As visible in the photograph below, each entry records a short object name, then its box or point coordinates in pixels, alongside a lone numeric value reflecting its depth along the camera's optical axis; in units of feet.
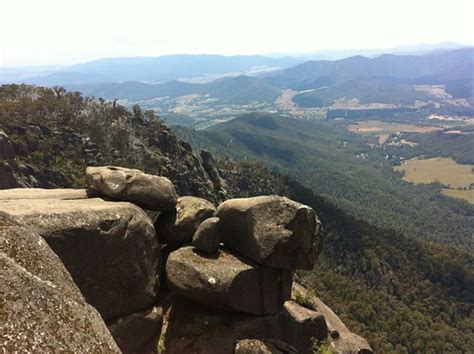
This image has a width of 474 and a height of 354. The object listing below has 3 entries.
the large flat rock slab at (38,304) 23.38
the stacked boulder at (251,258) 69.82
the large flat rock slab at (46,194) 73.00
